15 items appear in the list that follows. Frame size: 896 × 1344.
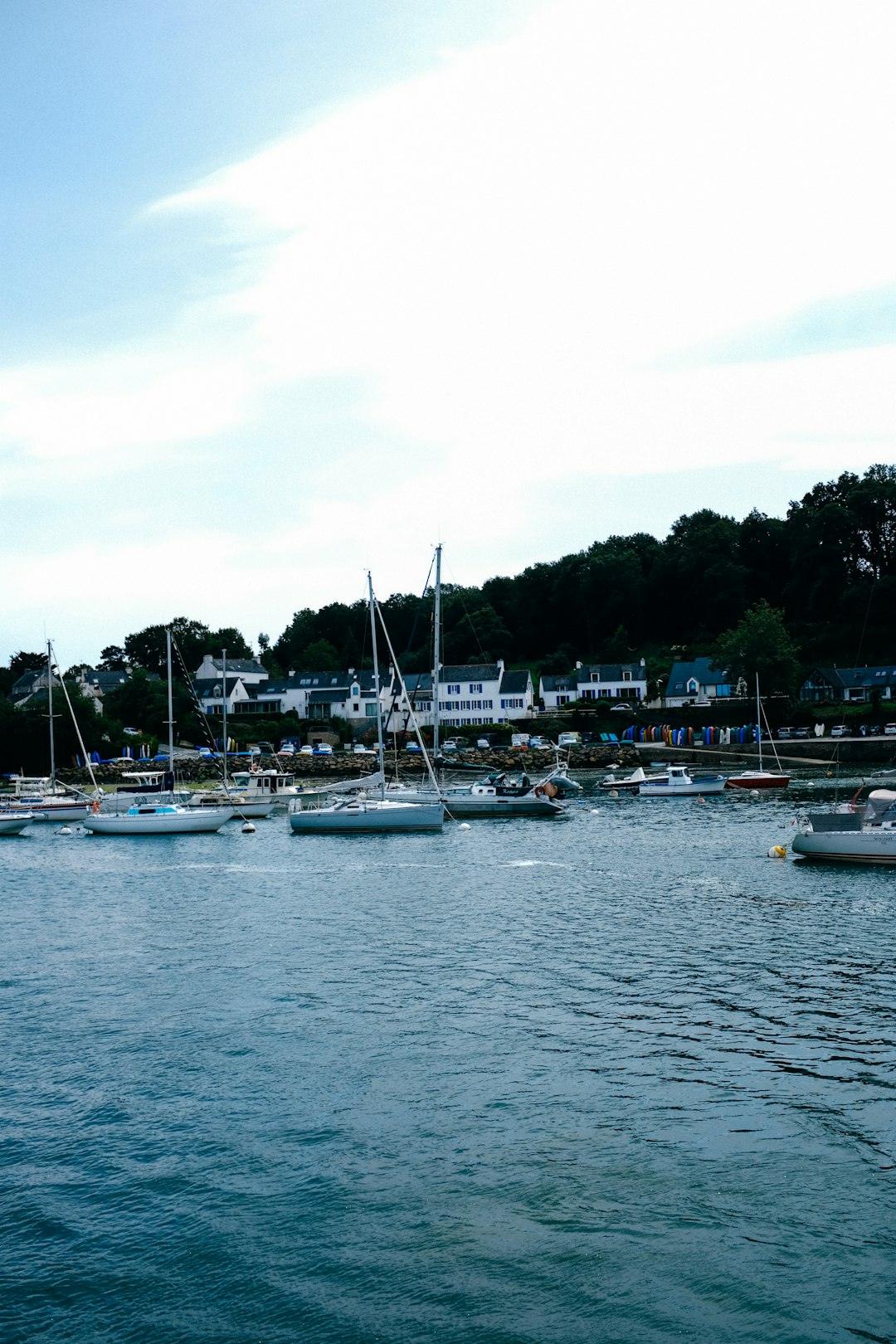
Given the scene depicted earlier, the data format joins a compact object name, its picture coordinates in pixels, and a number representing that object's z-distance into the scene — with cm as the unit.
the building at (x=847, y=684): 12600
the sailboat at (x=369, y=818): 6116
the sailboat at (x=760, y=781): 8175
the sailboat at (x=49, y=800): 7481
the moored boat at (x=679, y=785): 8106
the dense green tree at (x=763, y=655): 12100
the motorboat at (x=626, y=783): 8531
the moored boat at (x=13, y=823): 6881
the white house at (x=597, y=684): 14500
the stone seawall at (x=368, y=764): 10231
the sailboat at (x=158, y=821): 6594
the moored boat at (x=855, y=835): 4328
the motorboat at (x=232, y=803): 7288
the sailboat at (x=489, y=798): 6594
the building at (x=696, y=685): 13550
